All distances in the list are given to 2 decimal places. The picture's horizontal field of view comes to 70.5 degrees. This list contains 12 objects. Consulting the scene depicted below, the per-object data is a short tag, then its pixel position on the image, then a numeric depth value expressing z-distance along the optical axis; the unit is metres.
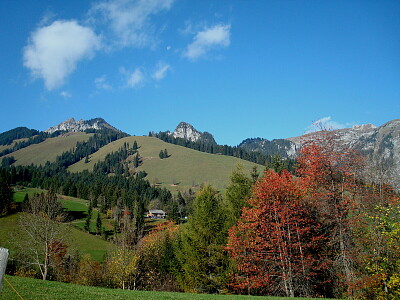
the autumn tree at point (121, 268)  45.69
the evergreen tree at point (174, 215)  125.62
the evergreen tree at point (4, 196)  91.75
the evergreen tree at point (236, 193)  32.12
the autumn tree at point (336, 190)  22.44
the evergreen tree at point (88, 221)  103.56
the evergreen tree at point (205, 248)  29.59
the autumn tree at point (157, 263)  46.97
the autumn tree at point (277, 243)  25.91
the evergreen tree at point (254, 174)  40.12
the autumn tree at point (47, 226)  37.44
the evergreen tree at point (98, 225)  102.75
